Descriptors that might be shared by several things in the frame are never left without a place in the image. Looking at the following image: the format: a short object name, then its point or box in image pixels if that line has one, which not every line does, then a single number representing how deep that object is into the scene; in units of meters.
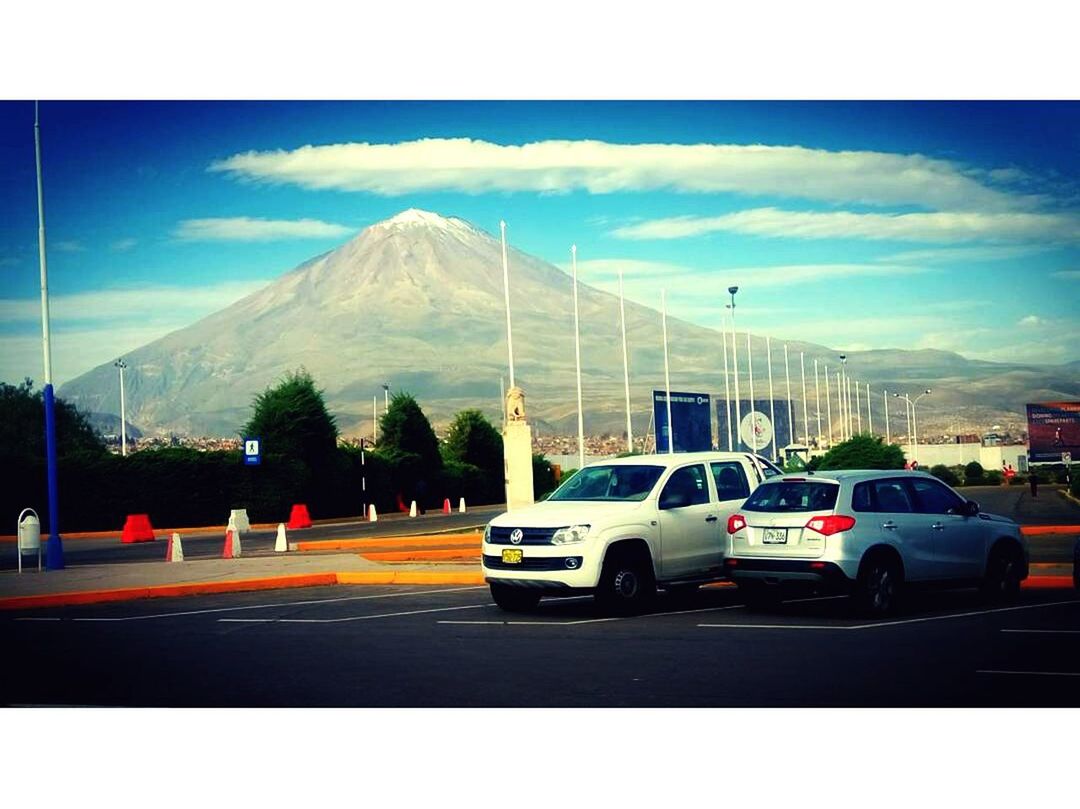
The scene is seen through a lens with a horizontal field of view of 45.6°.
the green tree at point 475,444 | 75.75
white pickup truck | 14.88
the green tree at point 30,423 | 104.19
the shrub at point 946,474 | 80.69
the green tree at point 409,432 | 66.44
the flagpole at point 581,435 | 47.36
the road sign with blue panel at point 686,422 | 40.84
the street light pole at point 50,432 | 24.28
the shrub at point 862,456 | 58.09
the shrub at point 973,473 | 93.81
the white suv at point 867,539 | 14.29
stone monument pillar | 31.53
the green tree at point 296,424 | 52.94
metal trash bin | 25.25
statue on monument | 32.16
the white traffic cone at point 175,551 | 26.83
